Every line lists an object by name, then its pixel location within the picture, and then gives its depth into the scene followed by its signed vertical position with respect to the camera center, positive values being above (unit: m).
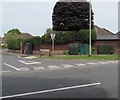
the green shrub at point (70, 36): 28.36 +2.07
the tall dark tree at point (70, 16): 36.16 +6.70
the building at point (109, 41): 29.71 +1.36
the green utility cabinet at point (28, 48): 31.27 +0.33
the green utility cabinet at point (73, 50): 27.36 +0.03
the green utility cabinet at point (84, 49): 28.36 +0.18
